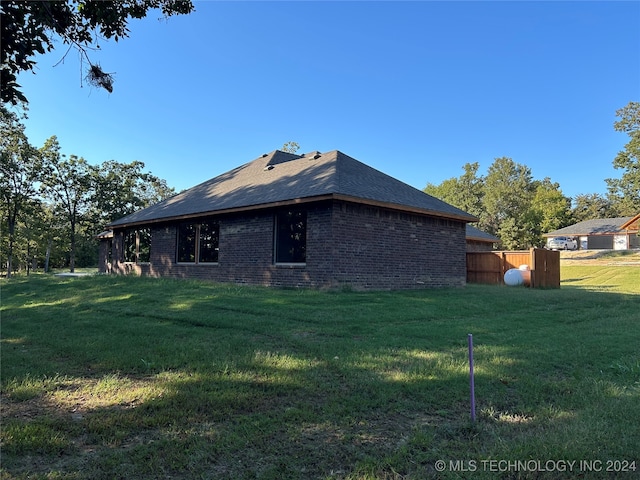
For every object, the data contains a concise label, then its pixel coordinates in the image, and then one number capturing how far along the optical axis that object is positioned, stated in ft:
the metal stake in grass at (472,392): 11.35
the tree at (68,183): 108.99
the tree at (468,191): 174.81
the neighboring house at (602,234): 171.94
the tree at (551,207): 201.98
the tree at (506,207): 153.17
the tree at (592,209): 227.20
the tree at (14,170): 98.69
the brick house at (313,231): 40.98
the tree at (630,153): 119.96
